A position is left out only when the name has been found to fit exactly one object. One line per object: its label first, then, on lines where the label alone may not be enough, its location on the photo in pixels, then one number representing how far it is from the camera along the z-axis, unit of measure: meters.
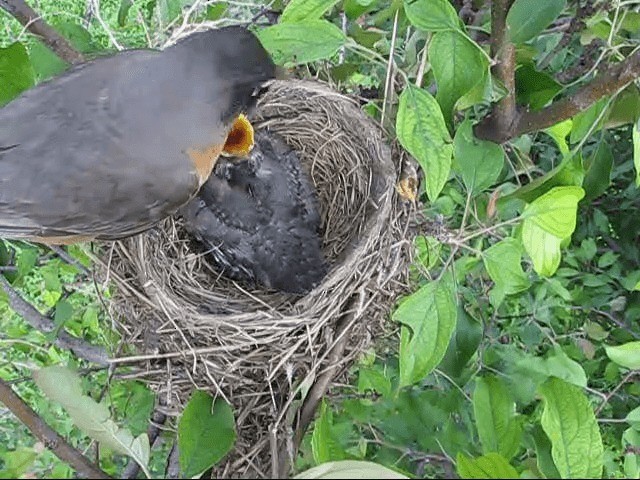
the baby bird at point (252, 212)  0.38
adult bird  0.32
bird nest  0.30
